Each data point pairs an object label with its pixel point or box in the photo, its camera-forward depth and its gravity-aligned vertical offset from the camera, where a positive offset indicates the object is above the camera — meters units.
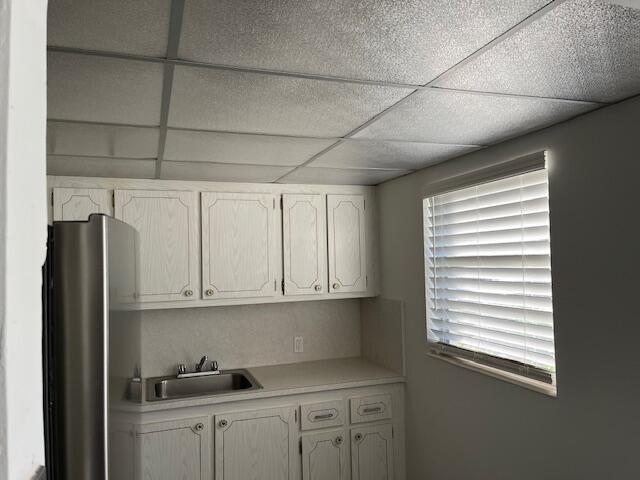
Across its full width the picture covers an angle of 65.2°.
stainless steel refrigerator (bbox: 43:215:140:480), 0.81 -0.15
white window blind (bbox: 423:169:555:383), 2.07 -0.11
